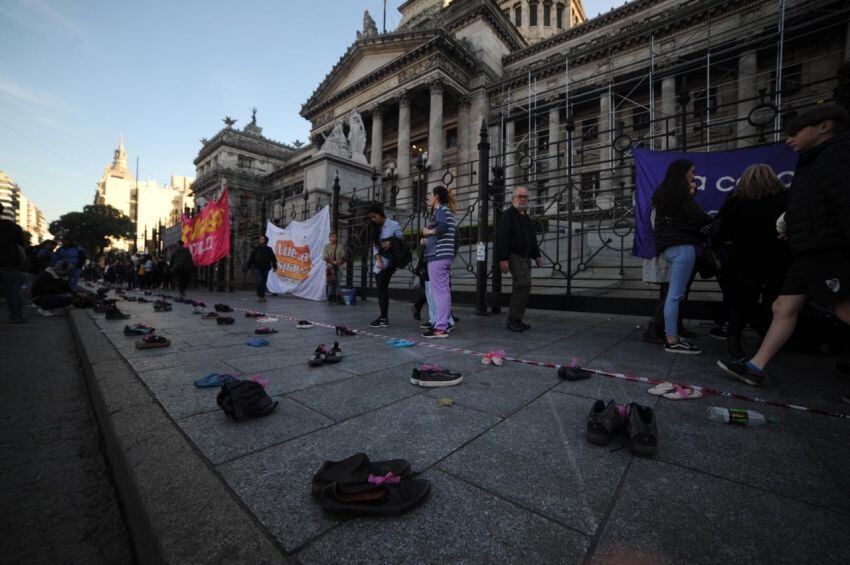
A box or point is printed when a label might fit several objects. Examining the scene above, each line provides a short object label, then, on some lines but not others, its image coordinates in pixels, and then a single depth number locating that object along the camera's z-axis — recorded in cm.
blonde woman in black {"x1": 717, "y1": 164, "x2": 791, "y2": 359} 355
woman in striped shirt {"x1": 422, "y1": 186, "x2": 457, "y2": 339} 503
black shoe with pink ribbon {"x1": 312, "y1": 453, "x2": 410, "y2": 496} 136
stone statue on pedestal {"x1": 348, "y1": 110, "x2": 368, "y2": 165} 1307
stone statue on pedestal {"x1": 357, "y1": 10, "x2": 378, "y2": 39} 3606
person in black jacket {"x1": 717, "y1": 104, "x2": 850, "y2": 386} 244
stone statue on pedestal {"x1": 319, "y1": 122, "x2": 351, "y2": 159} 1214
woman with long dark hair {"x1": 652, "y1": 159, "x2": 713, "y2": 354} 392
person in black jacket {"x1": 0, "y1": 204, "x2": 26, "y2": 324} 673
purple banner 465
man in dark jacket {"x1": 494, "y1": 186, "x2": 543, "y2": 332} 544
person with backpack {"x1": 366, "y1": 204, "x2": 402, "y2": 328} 586
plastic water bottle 204
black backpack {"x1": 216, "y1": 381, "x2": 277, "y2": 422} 205
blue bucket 945
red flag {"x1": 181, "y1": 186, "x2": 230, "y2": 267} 1270
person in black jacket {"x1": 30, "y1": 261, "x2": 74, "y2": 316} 838
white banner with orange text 1030
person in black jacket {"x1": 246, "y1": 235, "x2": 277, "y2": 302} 1067
